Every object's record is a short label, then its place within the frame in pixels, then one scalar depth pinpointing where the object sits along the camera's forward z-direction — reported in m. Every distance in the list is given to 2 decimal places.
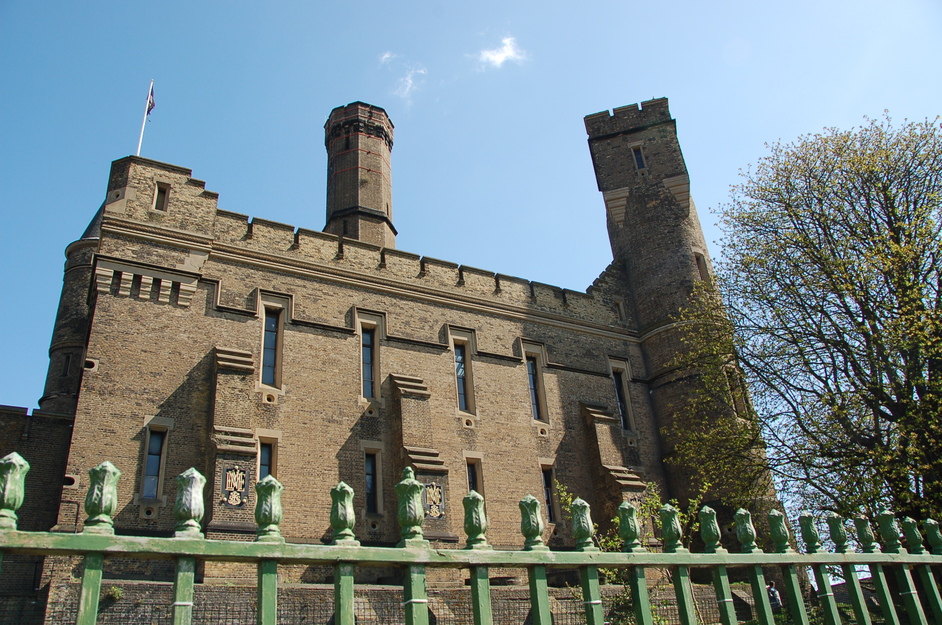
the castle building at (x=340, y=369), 15.30
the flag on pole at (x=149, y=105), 22.19
